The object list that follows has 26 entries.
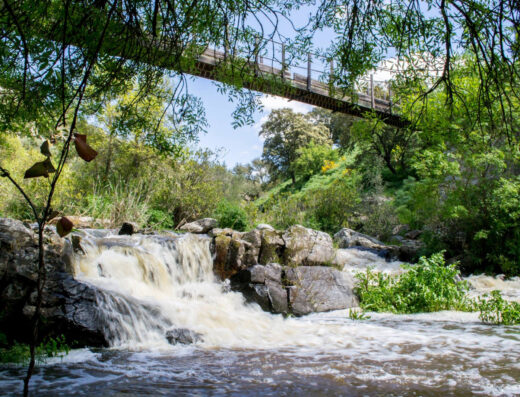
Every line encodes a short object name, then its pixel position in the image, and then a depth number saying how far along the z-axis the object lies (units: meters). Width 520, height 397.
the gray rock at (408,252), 13.60
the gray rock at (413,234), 16.60
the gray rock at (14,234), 5.53
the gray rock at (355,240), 14.92
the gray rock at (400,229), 17.56
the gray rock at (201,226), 13.29
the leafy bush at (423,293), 7.75
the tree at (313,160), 30.31
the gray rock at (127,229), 10.18
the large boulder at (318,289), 8.14
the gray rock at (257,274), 8.27
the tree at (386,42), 4.00
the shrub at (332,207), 17.83
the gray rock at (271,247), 9.05
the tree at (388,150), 21.18
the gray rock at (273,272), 8.39
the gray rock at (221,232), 9.45
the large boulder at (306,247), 9.27
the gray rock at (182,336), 5.57
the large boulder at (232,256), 8.86
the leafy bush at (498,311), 6.56
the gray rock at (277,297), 7.89
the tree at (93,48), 3.33
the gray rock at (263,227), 9.77
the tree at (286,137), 33.53
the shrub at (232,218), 13.56
